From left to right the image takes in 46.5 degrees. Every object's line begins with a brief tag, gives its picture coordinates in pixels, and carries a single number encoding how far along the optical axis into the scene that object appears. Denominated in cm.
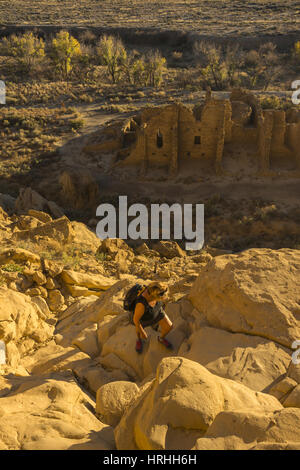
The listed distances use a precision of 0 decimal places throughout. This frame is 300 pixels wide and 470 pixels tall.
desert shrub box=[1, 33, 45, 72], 3931
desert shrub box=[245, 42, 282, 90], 3491
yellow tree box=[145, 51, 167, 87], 3444
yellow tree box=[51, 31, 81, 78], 3806
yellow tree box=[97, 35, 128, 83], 3588
